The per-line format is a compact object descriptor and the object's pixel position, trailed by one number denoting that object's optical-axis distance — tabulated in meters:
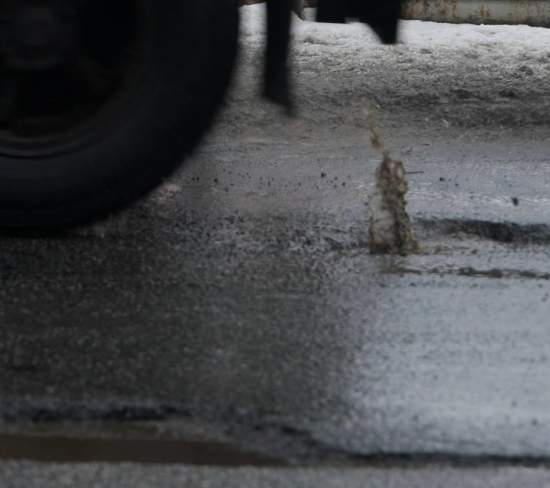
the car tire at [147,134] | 8.05
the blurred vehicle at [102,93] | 8.09
